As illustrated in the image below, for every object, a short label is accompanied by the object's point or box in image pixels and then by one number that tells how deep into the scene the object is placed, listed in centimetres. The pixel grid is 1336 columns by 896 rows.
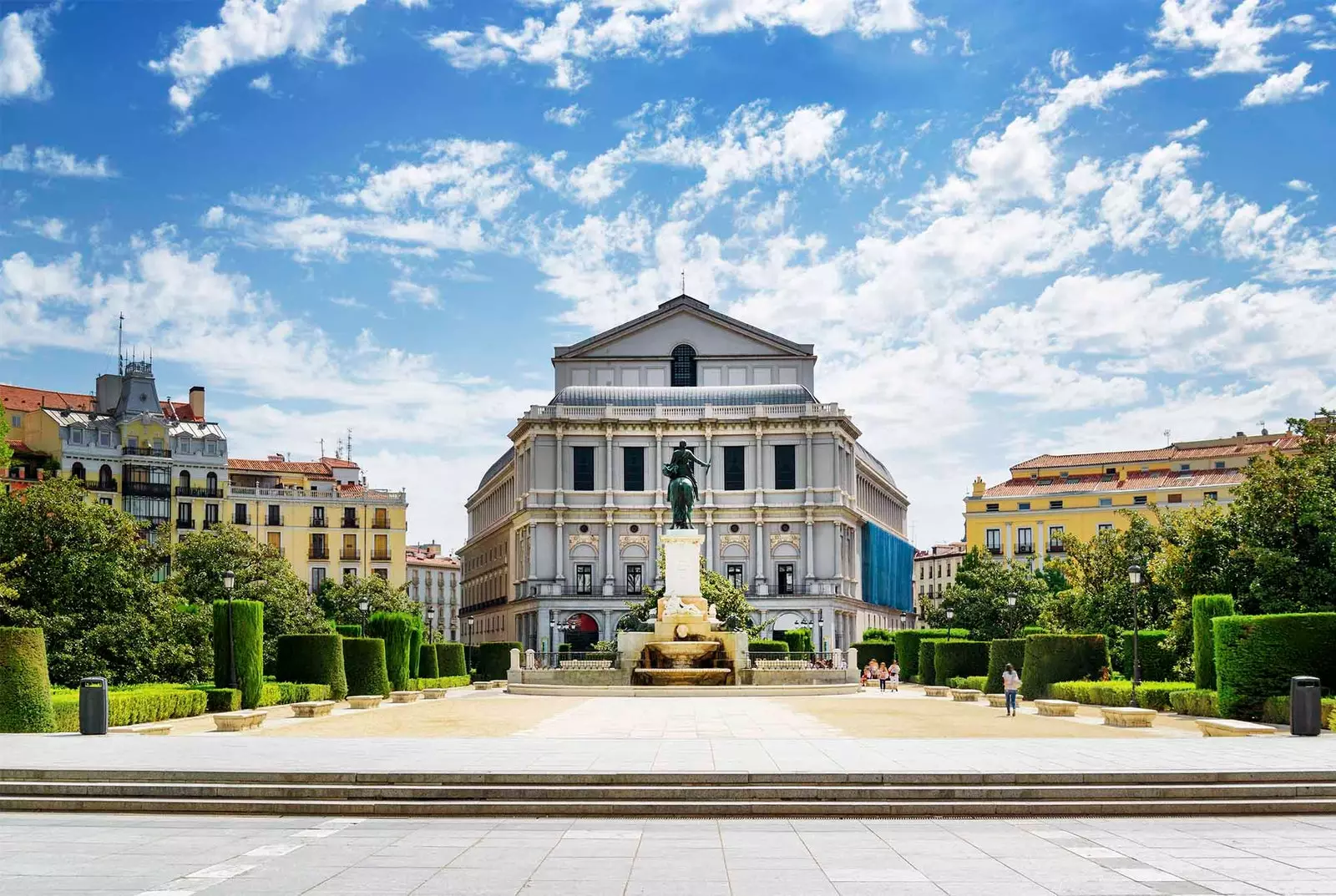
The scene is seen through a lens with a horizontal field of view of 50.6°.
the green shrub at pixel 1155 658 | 4591
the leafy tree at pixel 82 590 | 4094
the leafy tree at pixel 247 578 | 7081
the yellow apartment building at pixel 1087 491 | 12412
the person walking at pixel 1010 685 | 3734
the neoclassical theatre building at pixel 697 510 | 10962
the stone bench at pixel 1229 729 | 2833
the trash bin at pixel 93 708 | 2905
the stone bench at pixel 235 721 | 3291
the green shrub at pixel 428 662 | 7069
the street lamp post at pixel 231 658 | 4209
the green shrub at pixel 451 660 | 7550
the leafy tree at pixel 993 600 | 9075
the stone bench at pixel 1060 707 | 3809
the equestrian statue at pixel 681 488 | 6216
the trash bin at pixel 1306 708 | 2759
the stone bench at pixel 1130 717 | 3272
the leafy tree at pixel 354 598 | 10156
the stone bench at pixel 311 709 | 3828
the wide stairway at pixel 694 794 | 1891
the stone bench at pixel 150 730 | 3117
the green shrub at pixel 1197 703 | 3581
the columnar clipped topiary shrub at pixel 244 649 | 4225
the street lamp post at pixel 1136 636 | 4147
